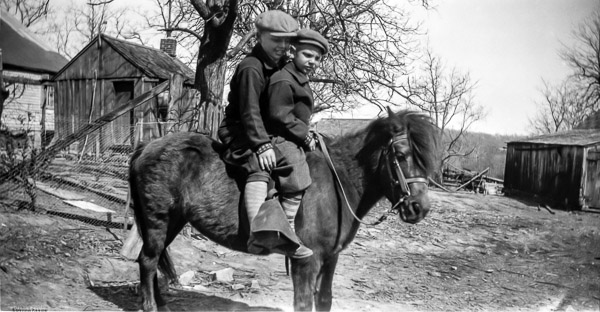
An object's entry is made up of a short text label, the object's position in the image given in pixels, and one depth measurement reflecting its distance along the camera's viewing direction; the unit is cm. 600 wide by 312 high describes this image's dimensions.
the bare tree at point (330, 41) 782
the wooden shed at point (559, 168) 1744
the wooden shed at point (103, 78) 1948
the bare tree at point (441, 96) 1148
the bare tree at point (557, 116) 2355
